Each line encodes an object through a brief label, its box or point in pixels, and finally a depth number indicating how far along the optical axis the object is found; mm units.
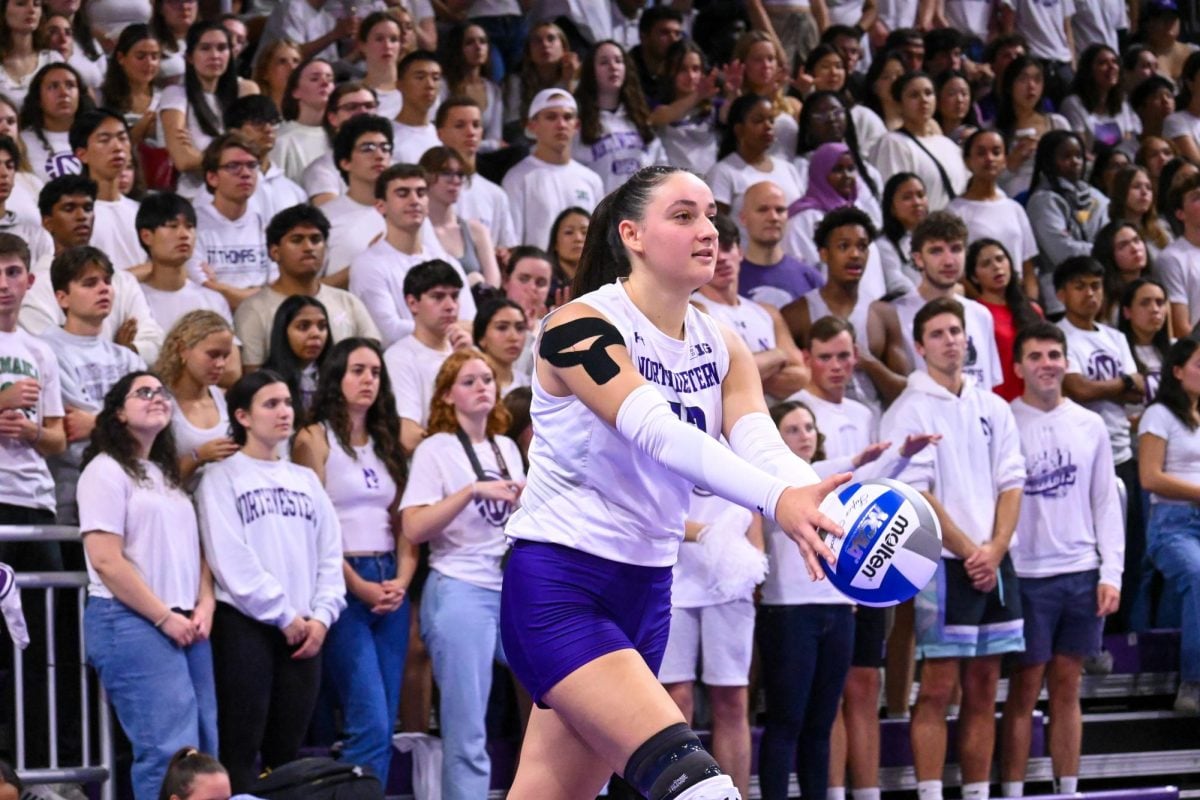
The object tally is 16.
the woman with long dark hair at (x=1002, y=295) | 18246
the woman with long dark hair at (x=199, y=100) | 17429
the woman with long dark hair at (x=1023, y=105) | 24269
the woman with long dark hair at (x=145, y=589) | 12266
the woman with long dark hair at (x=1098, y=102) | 25480
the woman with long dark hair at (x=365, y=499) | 13717
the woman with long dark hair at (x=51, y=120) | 16598
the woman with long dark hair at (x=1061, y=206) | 21323
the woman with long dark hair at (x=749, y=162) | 19865
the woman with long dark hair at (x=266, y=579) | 12857
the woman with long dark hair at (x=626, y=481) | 7070
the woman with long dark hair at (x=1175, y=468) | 17181
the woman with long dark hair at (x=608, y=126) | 20638
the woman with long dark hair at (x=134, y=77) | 18042
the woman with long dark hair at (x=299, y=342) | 14483
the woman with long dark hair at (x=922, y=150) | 21717
